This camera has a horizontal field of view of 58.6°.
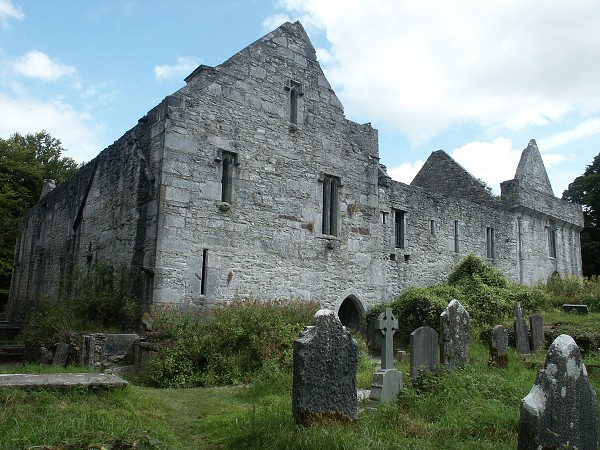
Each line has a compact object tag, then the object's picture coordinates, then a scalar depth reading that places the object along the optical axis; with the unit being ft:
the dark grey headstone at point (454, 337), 28.71
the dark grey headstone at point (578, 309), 59.36
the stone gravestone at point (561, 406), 15.55
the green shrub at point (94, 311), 42.34
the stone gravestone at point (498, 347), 32.14
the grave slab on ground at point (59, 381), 23.00
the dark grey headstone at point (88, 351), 37.10
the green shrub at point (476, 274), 66.03
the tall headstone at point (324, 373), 21.36
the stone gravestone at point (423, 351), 27.37
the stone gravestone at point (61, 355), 39.06
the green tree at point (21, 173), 101.65
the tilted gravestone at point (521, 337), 39.91
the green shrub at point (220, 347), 34.37
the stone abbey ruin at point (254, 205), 43.96
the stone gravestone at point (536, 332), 42.75
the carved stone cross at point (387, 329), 28.78
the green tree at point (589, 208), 119.71
